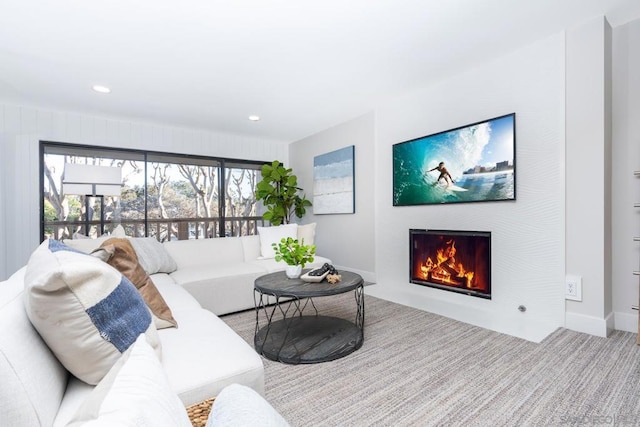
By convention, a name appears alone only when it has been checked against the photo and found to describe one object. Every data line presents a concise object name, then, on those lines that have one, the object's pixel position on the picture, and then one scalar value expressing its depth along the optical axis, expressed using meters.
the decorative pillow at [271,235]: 3.73
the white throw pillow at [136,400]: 0.45
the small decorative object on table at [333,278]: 2.26
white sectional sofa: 0.61
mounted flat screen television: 2.65
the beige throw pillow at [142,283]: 1.52
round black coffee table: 2.05
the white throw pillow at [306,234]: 3.92
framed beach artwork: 4.52
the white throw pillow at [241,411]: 0.56
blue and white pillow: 0.75
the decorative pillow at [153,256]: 2.79
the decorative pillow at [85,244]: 2.60
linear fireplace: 2.81
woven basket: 0.82
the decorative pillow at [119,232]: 3.01
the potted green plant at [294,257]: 2.40
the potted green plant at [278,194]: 5.27
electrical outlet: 2.27
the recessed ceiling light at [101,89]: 3.26
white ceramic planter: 2.40
